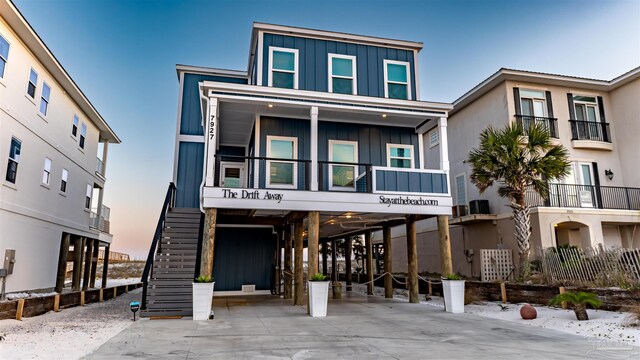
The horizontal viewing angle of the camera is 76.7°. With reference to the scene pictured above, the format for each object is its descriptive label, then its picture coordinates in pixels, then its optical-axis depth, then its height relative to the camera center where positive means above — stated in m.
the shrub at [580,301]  8.78 -0.86
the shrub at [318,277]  10.28 -0.40
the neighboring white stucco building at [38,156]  12.24 +3.87
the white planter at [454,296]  11.05 -0.95
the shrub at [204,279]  9.65 -0.41
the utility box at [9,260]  12.30 +0.06
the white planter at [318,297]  10.22 -0.90
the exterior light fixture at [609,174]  17.86 +3.73
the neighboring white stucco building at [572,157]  16.55 +4.48
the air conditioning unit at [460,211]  18.39 +2.23
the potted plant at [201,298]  9.59 -0.85
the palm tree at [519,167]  13.76 +3.15
